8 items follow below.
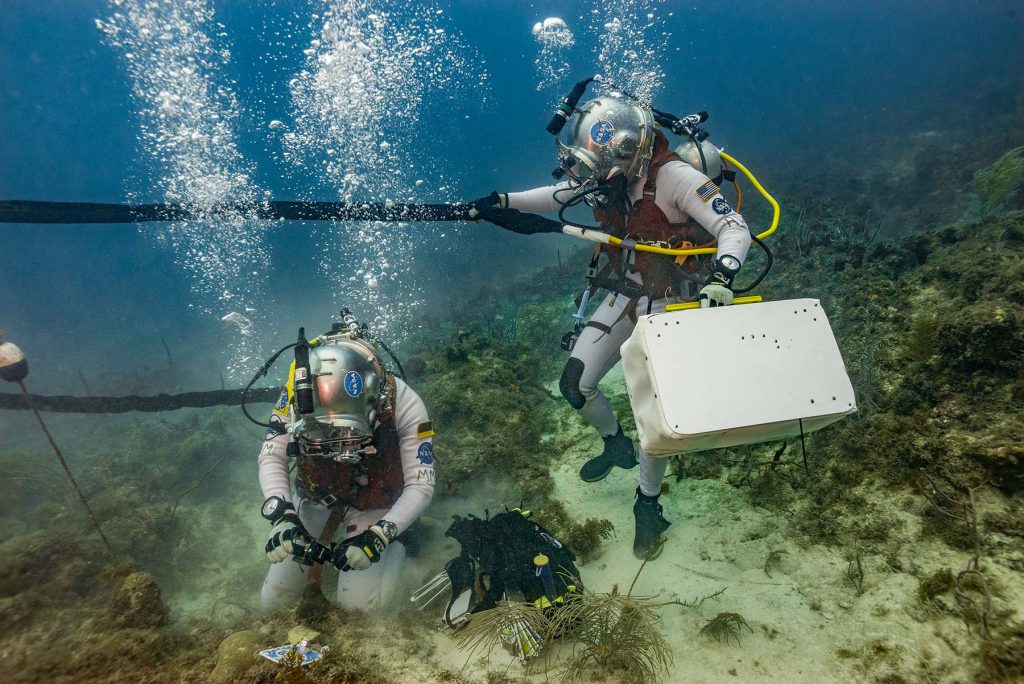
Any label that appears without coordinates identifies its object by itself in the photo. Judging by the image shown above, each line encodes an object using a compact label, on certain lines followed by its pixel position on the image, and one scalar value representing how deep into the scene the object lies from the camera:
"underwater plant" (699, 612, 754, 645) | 2.62
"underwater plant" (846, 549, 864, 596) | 2.62
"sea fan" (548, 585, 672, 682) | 2.43
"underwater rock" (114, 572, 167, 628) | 3.01
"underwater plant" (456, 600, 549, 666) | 2.58
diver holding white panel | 3.44
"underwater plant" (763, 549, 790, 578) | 3.03
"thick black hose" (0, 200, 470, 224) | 4.09
